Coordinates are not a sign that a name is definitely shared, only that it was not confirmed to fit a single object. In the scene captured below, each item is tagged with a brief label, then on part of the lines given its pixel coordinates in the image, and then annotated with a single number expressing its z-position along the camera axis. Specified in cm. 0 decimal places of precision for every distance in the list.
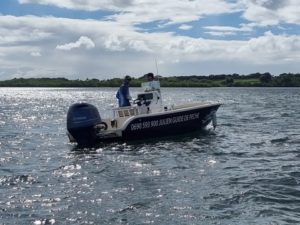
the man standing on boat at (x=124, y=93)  2504
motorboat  2281
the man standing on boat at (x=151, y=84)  2614
